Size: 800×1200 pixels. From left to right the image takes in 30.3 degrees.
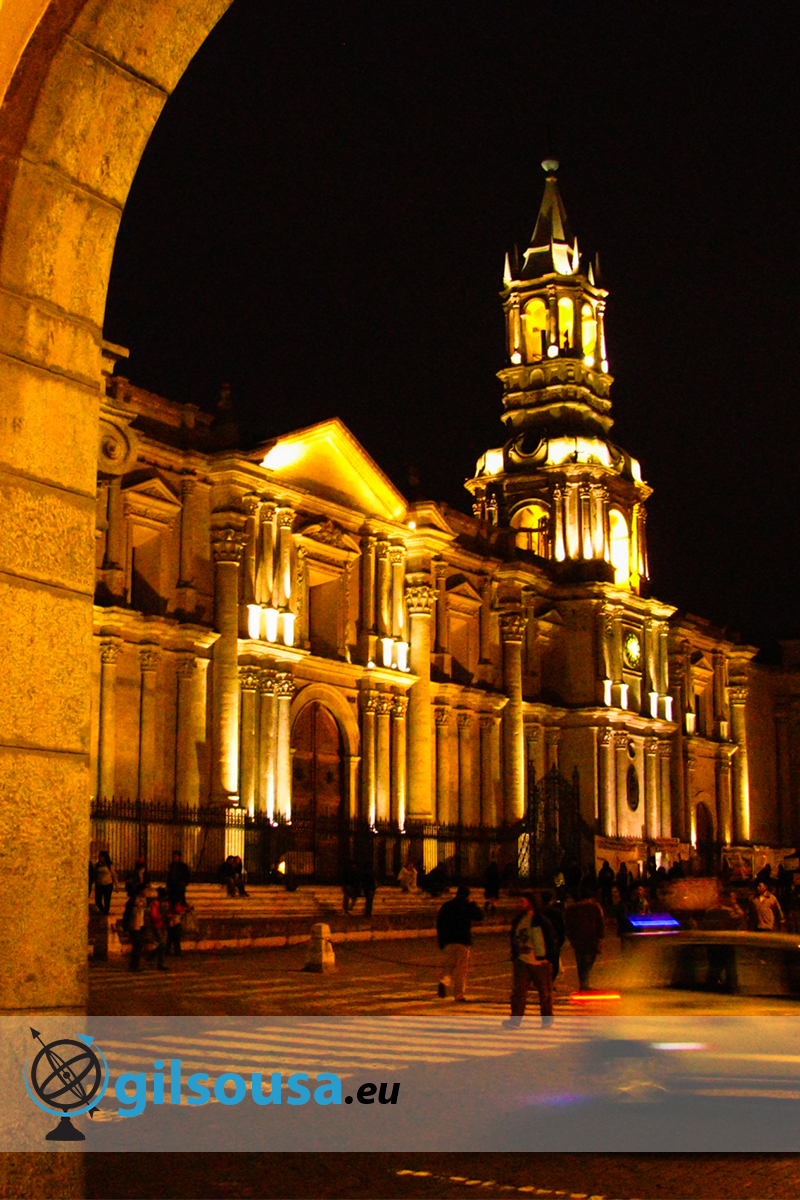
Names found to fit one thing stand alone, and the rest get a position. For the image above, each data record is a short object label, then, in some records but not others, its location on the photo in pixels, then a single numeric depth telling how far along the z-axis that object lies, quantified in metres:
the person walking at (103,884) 24.67
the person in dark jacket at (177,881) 24.48
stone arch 5.41
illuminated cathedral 34.44
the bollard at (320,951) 20.75
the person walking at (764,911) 24.94
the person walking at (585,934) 17.66
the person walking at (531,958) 15.38
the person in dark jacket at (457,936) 17.42
